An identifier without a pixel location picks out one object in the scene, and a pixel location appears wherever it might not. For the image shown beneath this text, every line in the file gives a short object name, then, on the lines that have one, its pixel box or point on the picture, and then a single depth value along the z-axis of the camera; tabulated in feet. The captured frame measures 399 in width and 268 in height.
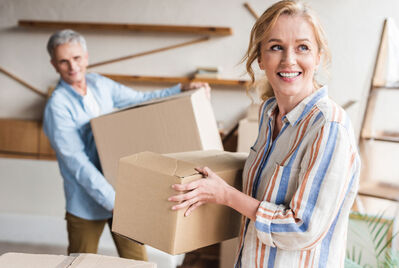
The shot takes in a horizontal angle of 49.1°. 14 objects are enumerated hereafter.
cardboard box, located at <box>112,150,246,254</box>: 3.20
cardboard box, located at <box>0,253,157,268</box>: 2.98
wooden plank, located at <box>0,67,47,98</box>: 11.75
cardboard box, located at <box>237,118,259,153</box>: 8.54
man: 5.82
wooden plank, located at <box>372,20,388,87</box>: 10.12
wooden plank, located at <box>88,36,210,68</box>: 11.04
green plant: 7.57
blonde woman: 2.88
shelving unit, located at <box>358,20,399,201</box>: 9.09
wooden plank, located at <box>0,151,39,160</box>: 11.21
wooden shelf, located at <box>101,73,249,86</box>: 10.65
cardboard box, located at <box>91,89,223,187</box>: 5.16
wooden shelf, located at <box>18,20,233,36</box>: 10.76
